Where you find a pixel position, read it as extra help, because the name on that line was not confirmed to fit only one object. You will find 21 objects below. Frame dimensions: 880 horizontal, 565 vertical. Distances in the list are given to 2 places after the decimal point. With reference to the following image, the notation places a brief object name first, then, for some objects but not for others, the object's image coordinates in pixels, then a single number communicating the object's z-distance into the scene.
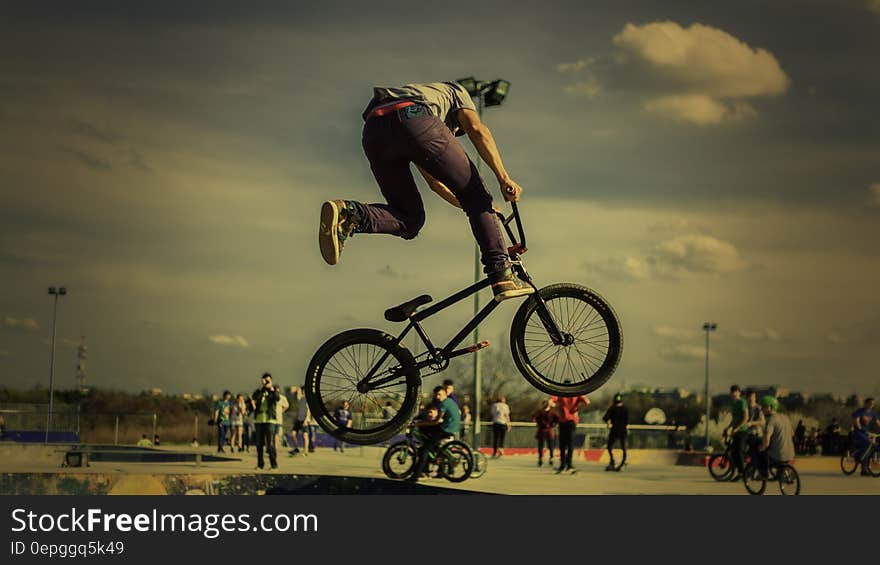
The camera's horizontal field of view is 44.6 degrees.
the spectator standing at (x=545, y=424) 29.05
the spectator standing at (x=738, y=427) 23.23
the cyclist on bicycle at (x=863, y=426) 29.27
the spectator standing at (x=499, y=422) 30.60
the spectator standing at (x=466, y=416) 36.50
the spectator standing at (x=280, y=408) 24.43
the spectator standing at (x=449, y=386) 22.19
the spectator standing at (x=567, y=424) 25.38
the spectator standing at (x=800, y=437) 45.28
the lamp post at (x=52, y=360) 40.22
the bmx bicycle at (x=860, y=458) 30.42
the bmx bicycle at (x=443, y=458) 22.41
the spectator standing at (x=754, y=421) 22.19
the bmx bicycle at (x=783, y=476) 21.42
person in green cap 21.02
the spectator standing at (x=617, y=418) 26.42
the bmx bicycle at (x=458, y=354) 6.41
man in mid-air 5.95
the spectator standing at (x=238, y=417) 33.88
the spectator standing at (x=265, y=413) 22.94
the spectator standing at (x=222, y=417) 33.31
